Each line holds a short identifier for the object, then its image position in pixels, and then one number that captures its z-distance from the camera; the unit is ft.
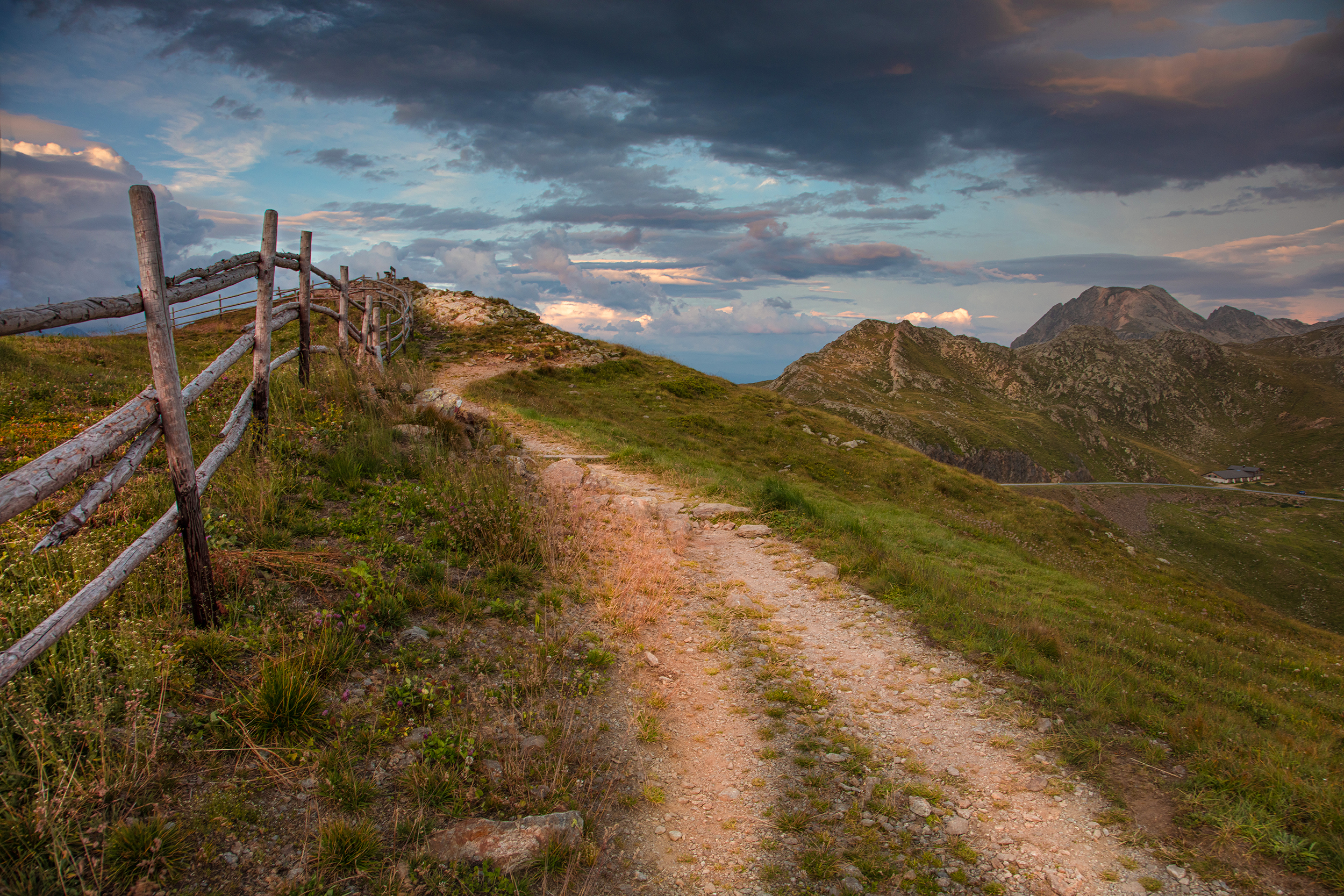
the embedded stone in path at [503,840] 11.26
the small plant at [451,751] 13.29
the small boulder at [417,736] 13.73
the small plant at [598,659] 19.52
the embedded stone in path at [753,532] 37.22
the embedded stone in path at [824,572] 30.32
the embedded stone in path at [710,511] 39.86
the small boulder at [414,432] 34.30
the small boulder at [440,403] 39.81
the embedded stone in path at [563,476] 36.87
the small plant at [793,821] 13.78
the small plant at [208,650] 13.96
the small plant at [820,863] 12.50
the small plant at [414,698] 14.71
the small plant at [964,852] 13.15
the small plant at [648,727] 16.48
